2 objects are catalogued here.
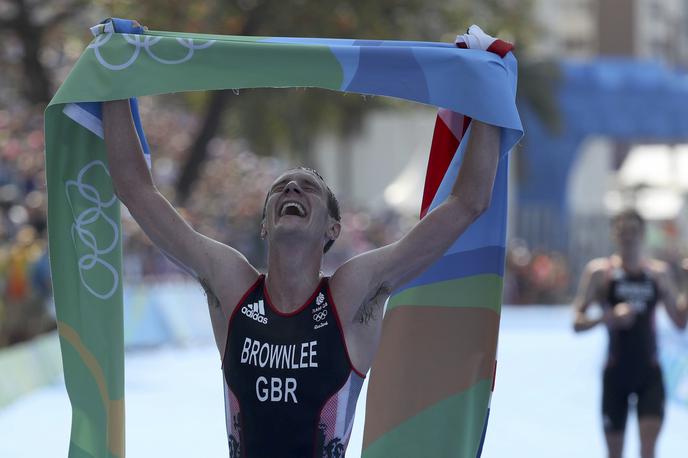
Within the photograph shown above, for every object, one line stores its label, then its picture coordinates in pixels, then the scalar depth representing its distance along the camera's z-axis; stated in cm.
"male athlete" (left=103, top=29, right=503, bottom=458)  936
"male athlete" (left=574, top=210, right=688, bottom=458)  1706
